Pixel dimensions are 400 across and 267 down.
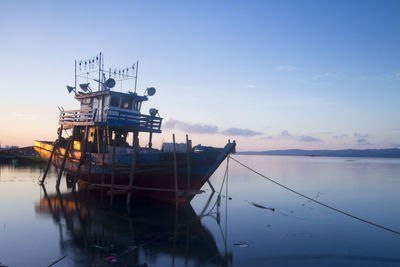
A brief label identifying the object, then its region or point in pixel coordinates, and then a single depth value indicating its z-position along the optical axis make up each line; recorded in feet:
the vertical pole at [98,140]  68.49
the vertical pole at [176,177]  54.86
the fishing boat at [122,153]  57.31
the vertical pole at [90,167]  67.22
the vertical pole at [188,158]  55.26
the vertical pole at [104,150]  64.15
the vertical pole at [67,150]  72.59
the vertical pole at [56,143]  80.08
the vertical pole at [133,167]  57.26
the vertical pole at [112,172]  60.23
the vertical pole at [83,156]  67.82
